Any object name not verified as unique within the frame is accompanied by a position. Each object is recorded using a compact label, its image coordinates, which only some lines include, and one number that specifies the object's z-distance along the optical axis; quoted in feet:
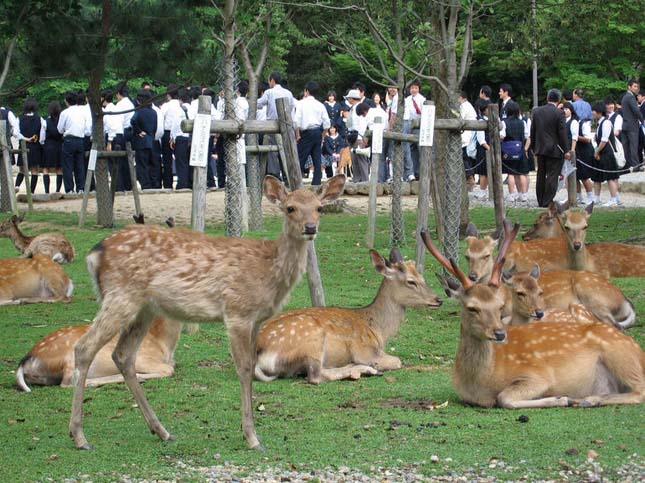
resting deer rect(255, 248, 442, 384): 27.30
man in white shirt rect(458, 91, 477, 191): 71.72
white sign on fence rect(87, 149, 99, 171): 58.08
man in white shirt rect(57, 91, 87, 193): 73.26
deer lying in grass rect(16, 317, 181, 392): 26.45
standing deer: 21.36
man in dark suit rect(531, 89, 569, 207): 61.41
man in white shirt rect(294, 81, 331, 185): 71.72
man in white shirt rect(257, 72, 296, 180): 69.46
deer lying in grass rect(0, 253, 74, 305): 39.01
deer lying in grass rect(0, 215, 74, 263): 46.85
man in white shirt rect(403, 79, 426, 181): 73.36
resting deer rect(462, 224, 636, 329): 32.27
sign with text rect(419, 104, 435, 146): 38.63
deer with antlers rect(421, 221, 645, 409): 23.68
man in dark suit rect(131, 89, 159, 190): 75.61
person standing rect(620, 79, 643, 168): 75.31
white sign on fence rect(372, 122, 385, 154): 49.52
